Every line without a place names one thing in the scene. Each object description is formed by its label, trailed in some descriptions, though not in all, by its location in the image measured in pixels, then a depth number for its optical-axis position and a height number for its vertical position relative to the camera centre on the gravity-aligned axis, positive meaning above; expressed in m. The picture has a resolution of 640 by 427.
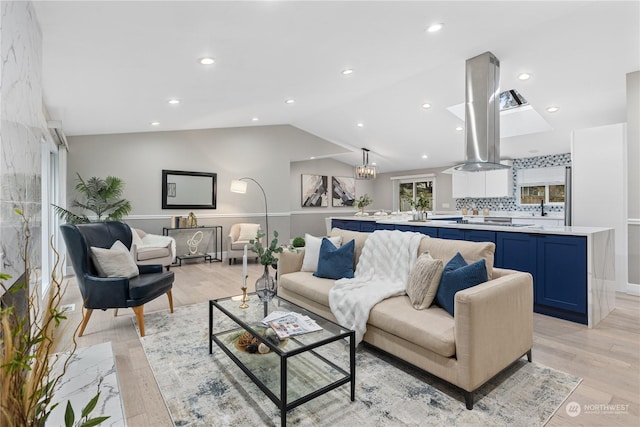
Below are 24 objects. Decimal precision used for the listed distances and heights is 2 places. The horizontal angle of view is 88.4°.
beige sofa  1.84 -0.71
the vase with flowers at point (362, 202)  6.67 +0.22
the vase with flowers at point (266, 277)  2.61 -0.53
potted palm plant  5.46 +0.22
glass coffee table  1.78 -0.96
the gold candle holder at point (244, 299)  2.50 -0.69
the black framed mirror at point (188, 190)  6.32 +0.45
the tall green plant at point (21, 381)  0.88 -0.48
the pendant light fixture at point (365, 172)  7.37 +0.92
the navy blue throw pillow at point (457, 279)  2.17 -0.44
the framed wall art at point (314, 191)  9.20 +0.63
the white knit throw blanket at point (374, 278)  2.46 -0.59
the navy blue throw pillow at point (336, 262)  3.17 -0.48
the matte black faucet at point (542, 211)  6.58 +0.05
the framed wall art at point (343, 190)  9.76 +0.68
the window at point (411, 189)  8.92 +0.70
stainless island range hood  3.73 +1.17
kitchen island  3.06 -0.50
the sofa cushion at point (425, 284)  2.35 -0.51
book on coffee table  2.02 -0.72
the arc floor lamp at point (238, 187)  6.33 +0.50
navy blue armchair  2.80 -0.64
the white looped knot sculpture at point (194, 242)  6.49 -0.59
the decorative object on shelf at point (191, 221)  6.31 -0.16
